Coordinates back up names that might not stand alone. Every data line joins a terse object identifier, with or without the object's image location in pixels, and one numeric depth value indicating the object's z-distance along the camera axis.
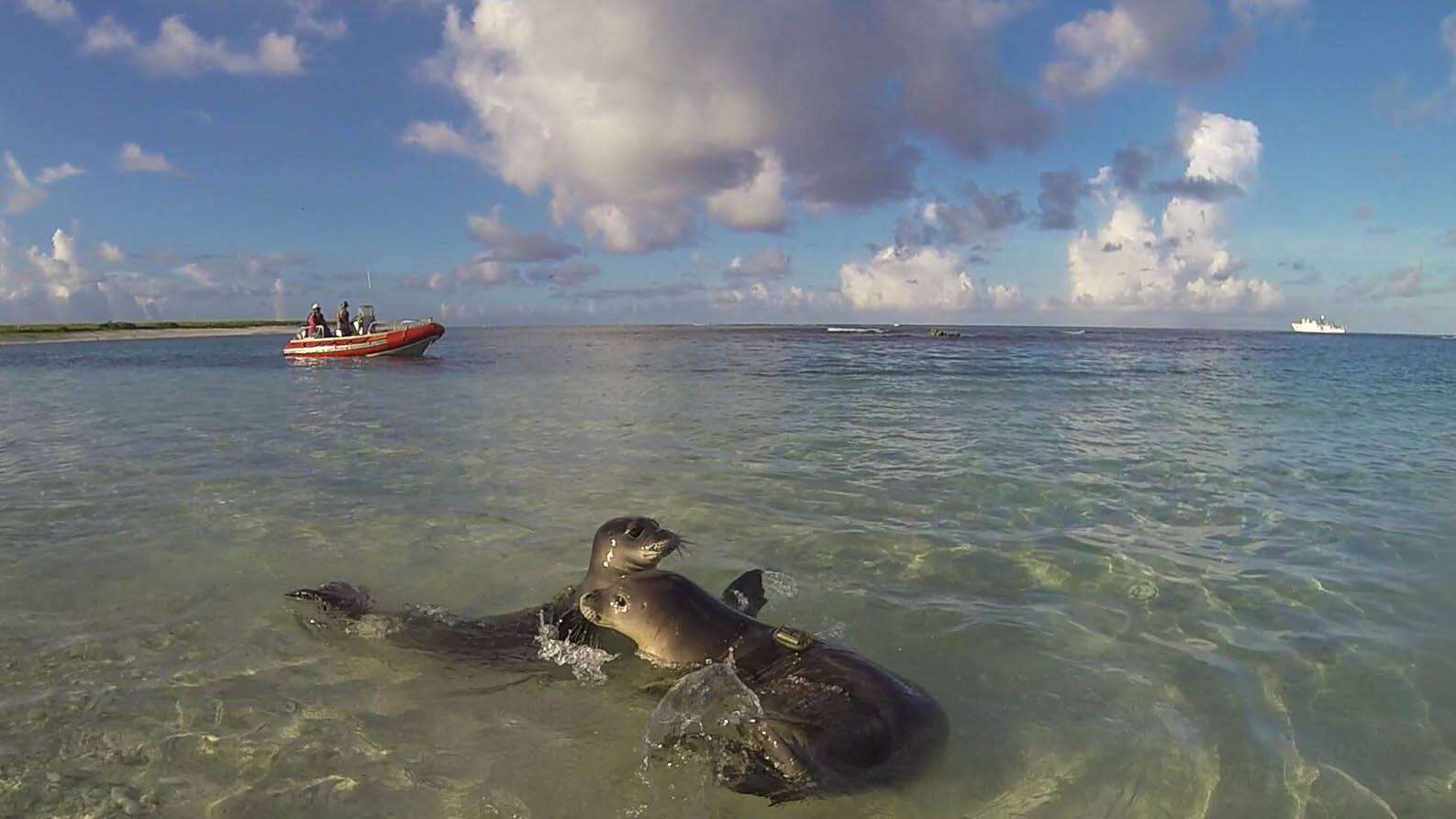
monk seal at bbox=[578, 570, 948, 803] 3.89
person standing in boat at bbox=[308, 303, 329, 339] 44.47
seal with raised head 5.57
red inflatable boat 42.94
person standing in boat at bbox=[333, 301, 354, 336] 44.06
